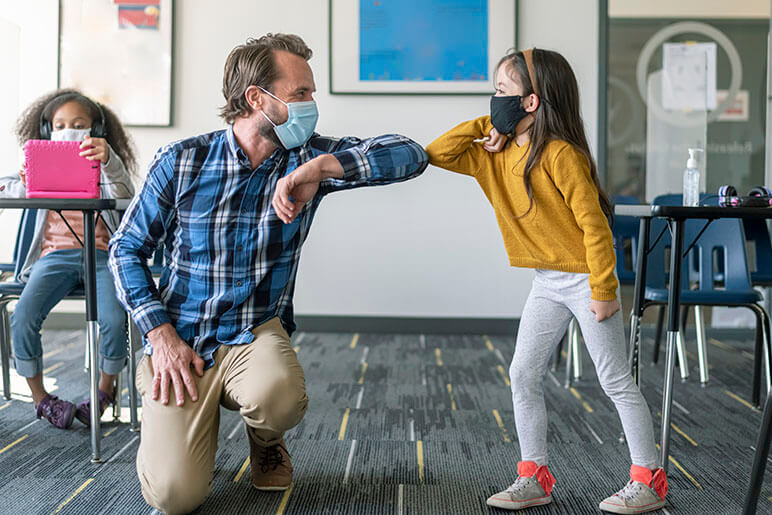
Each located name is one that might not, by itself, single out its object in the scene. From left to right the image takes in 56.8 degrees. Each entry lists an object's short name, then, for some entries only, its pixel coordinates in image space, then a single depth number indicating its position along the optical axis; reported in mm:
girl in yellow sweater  1622
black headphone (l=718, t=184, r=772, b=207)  1962
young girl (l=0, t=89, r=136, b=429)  2244
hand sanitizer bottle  2279
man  1625
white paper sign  3902
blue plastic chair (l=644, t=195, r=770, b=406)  2439
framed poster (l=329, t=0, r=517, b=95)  3908
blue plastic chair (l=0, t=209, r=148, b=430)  2213
